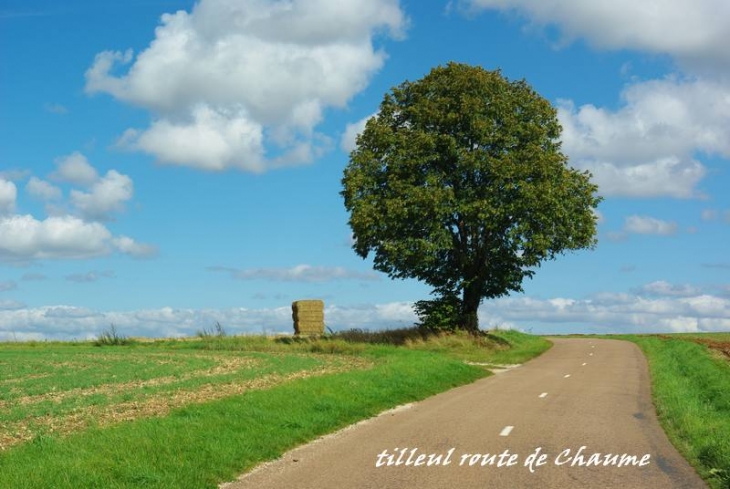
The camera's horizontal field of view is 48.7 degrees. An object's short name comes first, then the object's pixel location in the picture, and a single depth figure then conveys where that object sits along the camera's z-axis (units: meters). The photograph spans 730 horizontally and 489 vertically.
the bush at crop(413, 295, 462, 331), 50.50
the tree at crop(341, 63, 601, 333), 46.41
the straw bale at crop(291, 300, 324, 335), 61.88
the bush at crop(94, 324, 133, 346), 60.12
